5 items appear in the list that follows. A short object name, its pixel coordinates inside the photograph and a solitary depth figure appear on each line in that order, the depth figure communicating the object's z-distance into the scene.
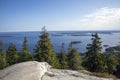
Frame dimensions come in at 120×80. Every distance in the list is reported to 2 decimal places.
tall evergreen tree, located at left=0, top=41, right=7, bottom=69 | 19.67
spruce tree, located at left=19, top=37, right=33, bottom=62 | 22.42
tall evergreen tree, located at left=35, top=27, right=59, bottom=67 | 16.12
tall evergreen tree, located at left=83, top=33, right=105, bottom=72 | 17.14
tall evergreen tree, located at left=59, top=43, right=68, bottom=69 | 25.53
